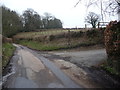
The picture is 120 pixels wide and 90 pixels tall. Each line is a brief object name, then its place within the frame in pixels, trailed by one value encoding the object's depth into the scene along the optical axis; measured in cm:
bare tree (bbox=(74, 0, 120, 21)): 704
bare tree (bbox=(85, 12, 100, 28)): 2887
